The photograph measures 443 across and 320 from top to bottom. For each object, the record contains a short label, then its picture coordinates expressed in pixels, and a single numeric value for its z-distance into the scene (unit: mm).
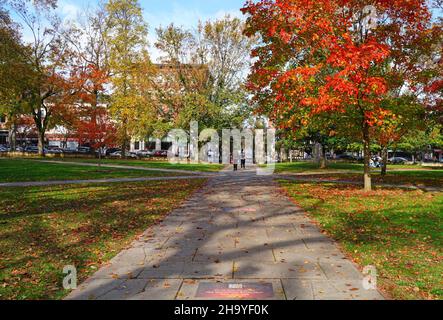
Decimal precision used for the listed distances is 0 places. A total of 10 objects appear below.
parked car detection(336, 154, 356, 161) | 62456
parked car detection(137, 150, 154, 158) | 56706
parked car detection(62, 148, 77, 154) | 53534
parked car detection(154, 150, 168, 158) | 61469
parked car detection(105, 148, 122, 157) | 67312
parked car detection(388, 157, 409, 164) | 65319
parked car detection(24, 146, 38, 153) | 64731
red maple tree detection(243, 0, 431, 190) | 12477
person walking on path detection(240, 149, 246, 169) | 36744
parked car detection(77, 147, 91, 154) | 63531
